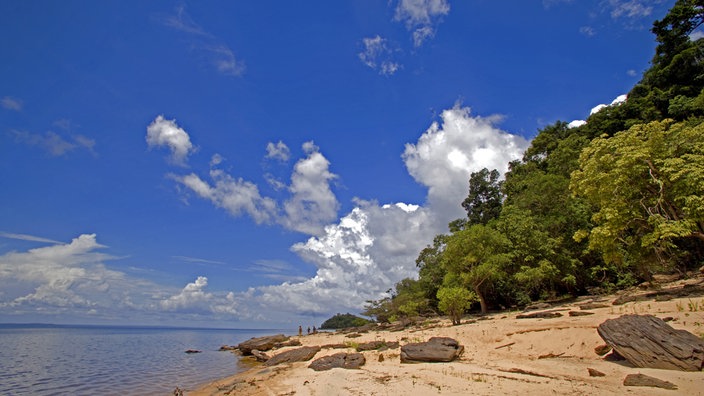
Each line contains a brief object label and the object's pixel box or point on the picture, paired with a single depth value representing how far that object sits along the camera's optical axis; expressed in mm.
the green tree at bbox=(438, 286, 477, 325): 24503
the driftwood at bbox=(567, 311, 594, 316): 18353
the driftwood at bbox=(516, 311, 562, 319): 19562
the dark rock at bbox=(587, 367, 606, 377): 9898
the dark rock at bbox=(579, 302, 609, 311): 20606
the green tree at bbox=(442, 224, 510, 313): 31453
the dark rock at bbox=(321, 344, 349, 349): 23102
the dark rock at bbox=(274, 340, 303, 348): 31341
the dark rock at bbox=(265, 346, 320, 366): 21141
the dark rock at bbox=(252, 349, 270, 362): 29003
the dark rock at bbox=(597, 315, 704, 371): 9609
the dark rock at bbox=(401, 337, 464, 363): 14039
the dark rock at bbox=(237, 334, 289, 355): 35219
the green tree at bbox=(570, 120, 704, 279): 17031
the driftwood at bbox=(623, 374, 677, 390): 8312
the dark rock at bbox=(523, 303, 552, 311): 26859
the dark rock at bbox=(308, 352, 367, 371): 15211
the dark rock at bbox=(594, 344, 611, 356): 12180
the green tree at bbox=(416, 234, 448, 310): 43344
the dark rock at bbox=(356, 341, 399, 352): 19273
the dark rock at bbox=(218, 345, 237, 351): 45781
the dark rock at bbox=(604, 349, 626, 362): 11167
